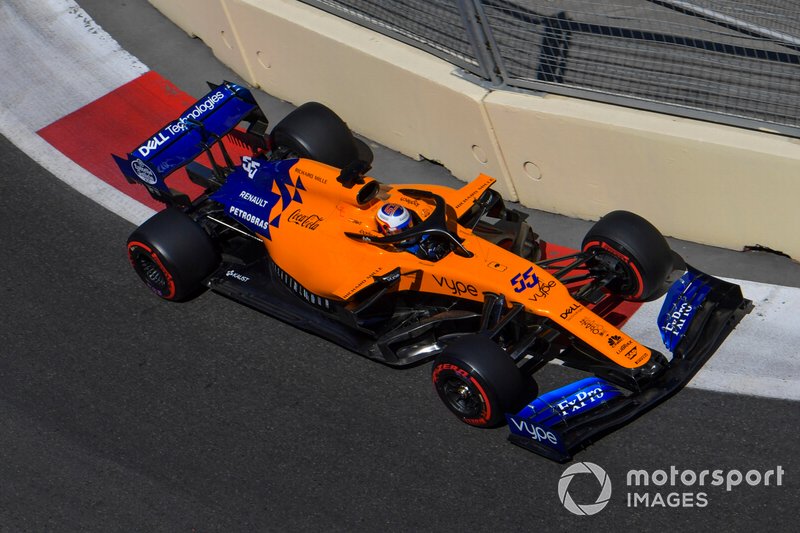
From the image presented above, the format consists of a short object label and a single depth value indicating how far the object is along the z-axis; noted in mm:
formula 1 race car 13352
